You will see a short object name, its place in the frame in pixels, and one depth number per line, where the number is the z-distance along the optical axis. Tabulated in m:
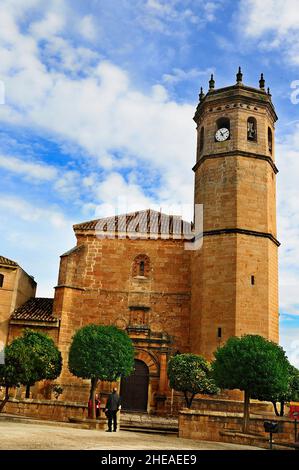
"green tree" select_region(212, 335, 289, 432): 15.33
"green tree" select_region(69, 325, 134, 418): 18.58
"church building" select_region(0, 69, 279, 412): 21.47
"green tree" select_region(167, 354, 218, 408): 18.91
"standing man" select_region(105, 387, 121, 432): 13.47
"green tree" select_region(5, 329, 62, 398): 16.98
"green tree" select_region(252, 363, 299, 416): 17.07
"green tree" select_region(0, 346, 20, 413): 16.89
